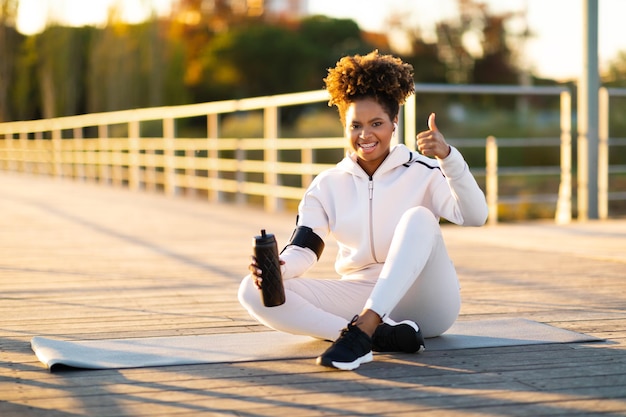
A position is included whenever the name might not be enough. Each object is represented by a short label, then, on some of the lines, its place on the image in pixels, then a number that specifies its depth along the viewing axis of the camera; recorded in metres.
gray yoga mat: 2.54
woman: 2.63
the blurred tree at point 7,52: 31.44
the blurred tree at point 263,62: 38.44
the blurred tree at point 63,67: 29.38
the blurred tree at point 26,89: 31.33
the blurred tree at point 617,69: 27.83
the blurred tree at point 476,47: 38.34
